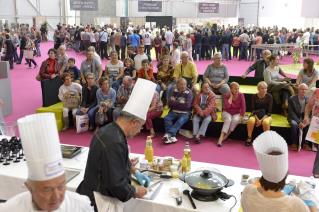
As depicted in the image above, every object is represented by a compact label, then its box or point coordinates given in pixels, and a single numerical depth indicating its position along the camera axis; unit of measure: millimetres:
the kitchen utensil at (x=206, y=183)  3096
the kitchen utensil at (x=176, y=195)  3096
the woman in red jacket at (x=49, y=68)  8570
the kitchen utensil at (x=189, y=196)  3048
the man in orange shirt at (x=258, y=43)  16722
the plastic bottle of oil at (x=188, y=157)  3668
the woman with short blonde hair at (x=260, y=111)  6484
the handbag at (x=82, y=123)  7121
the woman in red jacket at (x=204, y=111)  6719
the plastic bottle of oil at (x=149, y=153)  3916
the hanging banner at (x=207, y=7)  23438
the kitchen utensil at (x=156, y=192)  3179
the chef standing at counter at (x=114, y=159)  2617
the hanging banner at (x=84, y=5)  19453
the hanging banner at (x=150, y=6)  22052
